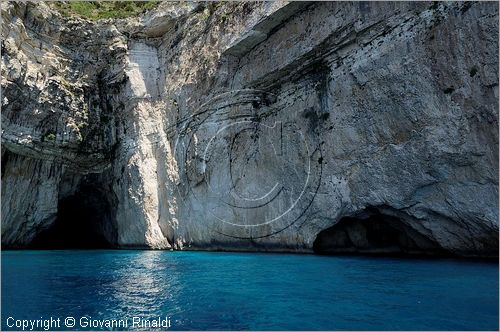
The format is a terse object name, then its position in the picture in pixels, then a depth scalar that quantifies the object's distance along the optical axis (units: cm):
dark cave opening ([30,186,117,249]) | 3366
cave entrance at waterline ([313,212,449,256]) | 2059
